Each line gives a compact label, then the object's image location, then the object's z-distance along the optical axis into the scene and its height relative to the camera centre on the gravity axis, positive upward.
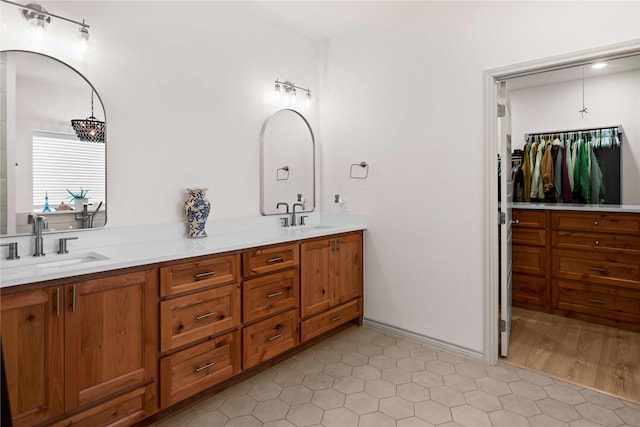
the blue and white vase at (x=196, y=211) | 2.46 +0.01
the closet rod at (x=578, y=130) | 4.00 +0.94
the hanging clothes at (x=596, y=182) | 4.05 +0.33
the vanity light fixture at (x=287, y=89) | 3.16 +1.08
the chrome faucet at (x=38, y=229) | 1.86 -0.08
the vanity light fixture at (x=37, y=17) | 1.84 +1.00
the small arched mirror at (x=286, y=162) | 3.08 +0.45
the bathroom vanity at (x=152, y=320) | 1.47 -0.55
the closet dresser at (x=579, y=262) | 3.12 -0.45
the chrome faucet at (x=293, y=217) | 3.27 -0.04
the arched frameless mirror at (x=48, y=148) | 1.83 +0.35
